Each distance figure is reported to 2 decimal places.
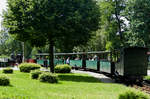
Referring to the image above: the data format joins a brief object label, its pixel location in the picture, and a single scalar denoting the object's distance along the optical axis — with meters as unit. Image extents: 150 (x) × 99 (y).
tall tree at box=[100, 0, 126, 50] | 43.34
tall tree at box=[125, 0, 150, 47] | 34.97
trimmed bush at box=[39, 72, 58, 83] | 15.95
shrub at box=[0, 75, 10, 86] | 11.67
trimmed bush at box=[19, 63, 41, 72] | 26.44
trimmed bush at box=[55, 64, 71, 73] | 27.15
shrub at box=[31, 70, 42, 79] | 18.21
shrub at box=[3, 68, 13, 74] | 23.34
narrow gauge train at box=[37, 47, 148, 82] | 17.81
